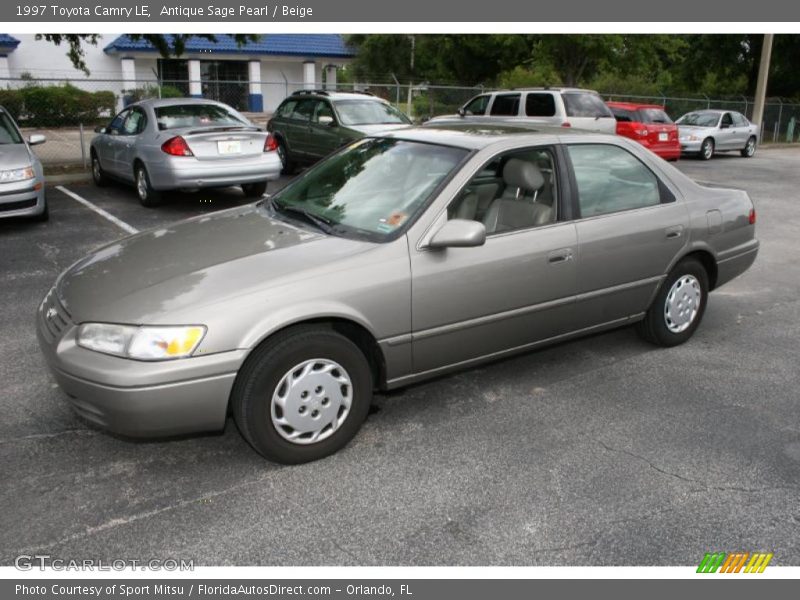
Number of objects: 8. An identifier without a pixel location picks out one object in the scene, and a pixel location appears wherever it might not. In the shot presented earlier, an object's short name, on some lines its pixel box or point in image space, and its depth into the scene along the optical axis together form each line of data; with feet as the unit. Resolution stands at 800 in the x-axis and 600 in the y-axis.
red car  56.75
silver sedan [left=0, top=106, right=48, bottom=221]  27.40
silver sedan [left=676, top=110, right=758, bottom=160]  67.36
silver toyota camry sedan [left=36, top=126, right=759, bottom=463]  10.87
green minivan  41.70
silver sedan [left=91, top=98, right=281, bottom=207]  32.09
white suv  51.29
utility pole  84.17
